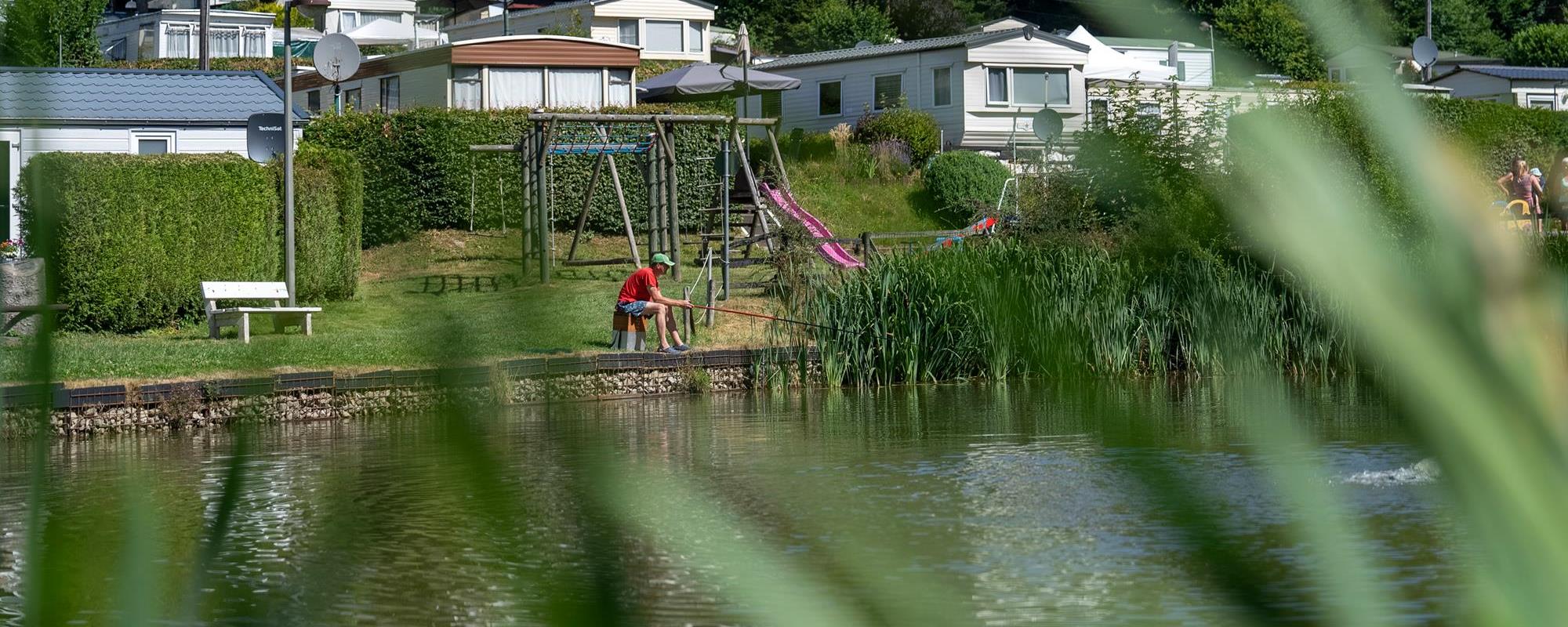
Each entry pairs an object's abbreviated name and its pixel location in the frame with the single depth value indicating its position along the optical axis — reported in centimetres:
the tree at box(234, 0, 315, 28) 6159
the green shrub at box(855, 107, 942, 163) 3778
